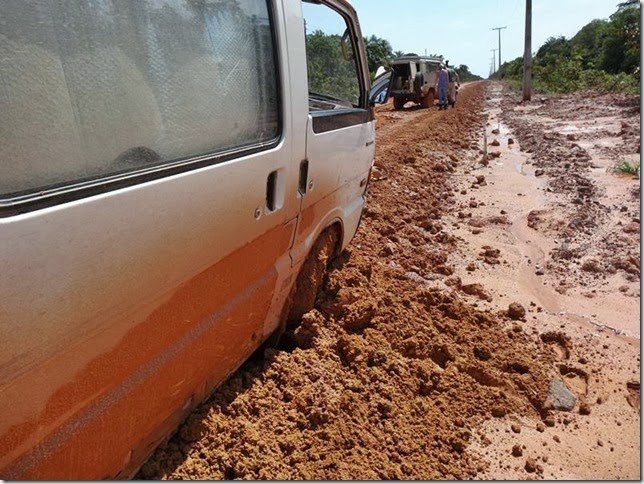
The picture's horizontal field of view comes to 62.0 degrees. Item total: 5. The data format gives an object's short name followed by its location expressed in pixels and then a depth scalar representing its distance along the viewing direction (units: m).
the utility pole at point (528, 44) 28.40
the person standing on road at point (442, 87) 22.44
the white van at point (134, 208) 1.28
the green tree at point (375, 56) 24.50
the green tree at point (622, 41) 22.95
